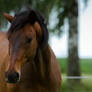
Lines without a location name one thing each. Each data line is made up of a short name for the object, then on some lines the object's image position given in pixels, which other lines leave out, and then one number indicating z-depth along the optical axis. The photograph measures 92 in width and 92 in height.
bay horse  6.96
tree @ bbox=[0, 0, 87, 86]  20.27
